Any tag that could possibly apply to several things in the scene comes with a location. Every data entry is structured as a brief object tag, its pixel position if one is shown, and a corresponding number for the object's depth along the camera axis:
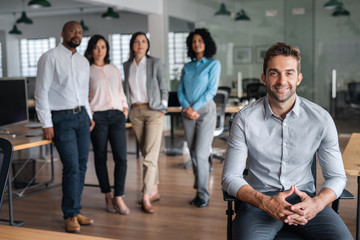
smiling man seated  2.03
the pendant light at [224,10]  9.17
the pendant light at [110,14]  10.65
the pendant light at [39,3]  8.39
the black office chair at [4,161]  1.64
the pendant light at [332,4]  8.27
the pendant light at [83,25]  12.69
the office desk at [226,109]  6.10
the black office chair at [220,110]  5.80
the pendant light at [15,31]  12.84
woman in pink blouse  3.84
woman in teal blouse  4.04
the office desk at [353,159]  2.28
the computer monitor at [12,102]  4.31
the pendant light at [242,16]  9.05
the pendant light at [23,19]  10.82
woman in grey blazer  3.97
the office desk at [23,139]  3.63
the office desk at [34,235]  1.41
